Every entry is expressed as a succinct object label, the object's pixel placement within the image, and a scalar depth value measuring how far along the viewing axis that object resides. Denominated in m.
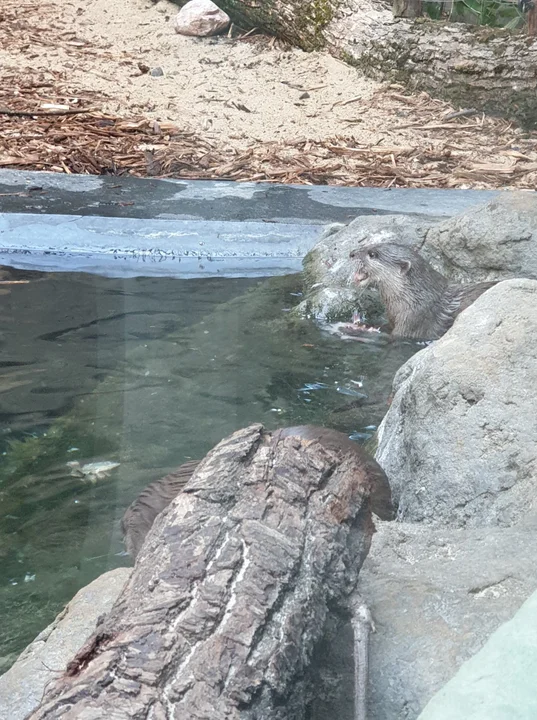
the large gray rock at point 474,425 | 2.61
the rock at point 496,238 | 4.98
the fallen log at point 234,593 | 1.42
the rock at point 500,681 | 1.00
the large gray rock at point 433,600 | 1.80
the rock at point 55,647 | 2.05
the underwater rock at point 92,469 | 3.47
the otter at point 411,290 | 5.09
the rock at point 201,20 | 9.77
